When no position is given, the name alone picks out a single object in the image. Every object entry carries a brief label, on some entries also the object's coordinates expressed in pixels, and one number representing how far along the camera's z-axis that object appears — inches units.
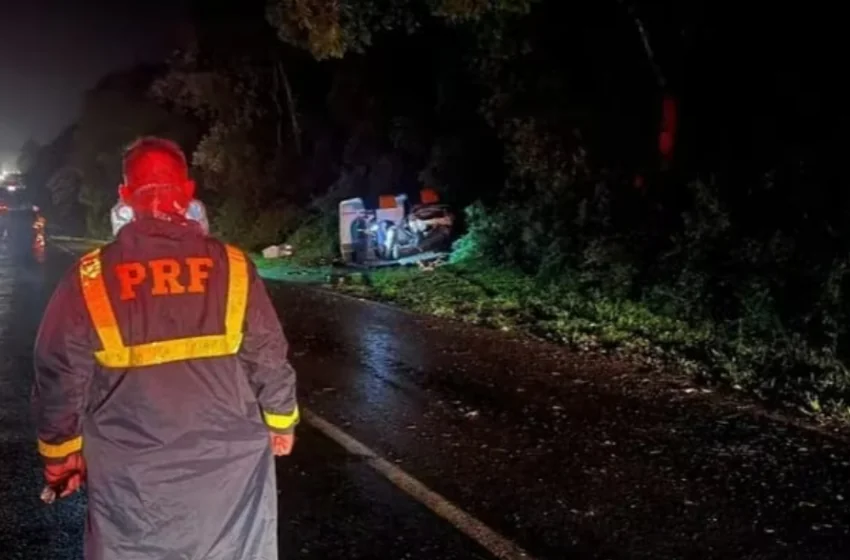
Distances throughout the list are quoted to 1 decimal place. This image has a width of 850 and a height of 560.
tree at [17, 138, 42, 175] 3137.3
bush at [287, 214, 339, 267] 978.1
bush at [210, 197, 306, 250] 1215.6
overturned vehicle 855.3
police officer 120.2
